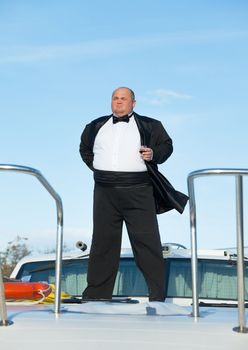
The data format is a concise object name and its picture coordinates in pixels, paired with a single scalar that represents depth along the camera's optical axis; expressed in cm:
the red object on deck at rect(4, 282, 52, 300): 636
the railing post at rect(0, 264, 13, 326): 463
